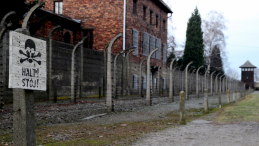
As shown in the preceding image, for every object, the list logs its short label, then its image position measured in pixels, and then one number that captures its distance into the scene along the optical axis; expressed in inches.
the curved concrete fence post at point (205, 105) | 448.1
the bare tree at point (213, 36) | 1968.5
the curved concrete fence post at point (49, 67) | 605.8
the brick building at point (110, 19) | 1053.8
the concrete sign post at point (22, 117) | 140.0
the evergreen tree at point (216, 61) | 2044.5
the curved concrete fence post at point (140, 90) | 794.2
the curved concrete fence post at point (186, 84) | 815.1
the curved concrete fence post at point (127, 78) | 903.5
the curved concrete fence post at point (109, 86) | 417.1
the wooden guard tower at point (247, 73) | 3827.8
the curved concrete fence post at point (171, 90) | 681.0
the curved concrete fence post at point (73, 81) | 544.1
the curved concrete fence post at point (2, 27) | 395.7
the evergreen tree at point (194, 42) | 1903.3
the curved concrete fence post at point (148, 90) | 560.1
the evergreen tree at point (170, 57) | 1980.1
